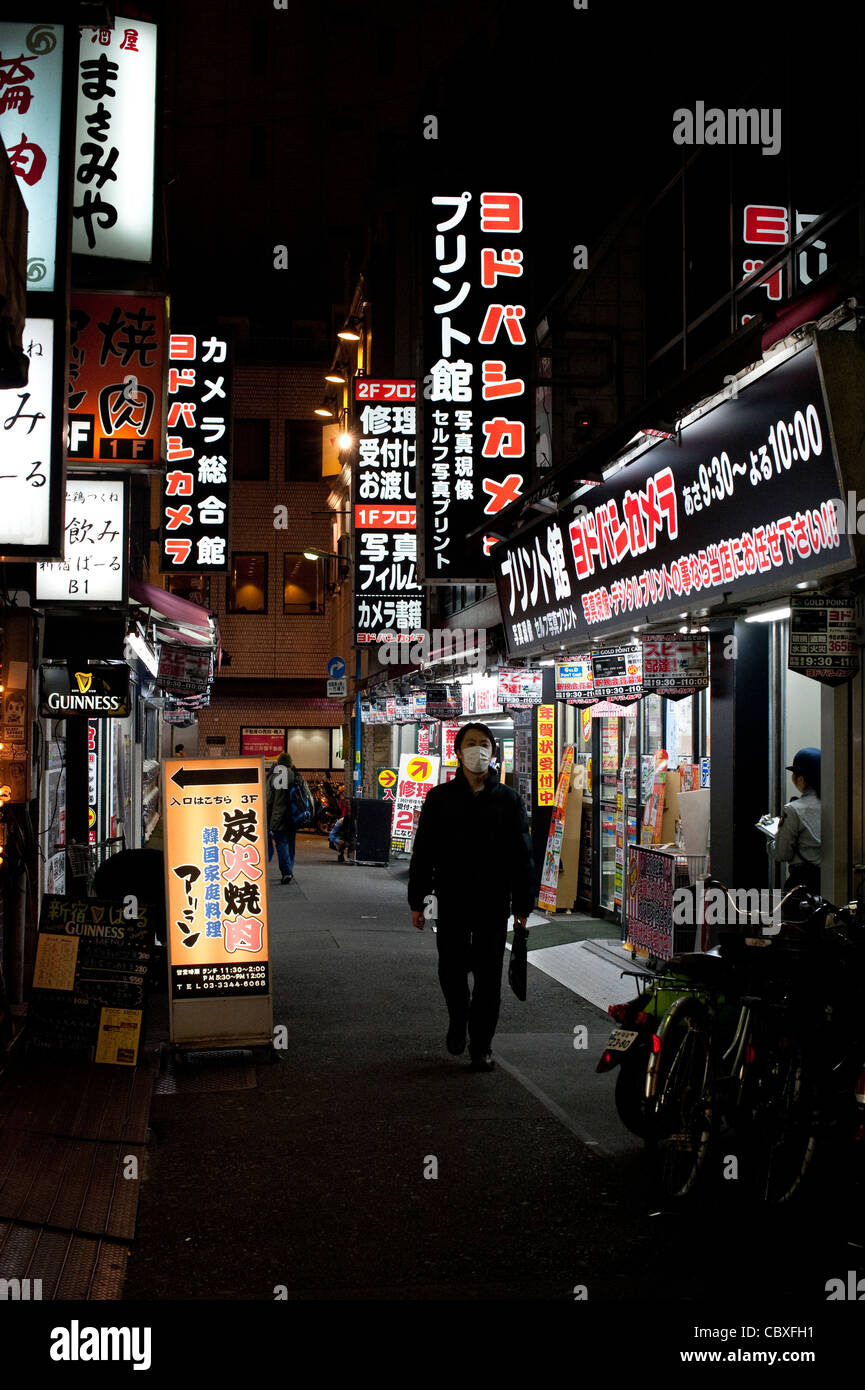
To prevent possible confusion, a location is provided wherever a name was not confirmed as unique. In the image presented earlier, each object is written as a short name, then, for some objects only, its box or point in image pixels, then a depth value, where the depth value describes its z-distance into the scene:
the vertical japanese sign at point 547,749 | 17.75
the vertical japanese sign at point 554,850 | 16.45
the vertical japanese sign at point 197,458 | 18.92
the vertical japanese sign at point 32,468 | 7.16
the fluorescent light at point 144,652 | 13.51
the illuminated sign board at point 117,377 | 10.74
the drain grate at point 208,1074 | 8.70
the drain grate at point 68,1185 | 5.99
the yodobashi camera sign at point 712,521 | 7.09
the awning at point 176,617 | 13.35
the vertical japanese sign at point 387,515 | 21.20
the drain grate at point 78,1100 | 7.49
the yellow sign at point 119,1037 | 9.00
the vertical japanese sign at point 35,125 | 7.09
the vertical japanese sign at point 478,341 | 15.19
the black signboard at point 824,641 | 8.03
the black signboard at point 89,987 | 9.07
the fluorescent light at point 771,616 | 9.62
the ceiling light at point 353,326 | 37.30
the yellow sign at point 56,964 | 9.08
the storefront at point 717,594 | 7.10
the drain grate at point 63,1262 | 5.19
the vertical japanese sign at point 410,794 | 25.84
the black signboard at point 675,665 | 11.48
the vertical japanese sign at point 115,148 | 10.09
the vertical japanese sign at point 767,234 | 10.52
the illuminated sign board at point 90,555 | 11.03
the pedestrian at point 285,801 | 21.97
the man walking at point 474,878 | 9.14
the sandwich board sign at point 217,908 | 9.24
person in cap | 9.62
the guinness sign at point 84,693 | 10.92
